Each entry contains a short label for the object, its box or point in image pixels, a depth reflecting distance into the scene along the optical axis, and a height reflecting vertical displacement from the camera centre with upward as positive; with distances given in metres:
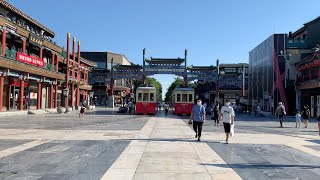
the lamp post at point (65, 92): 46.86 +1.28
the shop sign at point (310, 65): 40.22 +4.38
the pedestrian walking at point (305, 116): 25.62 -0.97
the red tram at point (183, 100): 40.09 +0.29
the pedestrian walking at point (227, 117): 14.37 -0.57
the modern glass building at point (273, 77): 46.78 +3.57
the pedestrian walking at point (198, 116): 14.85 -0.55
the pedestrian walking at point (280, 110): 25.14 -0.50
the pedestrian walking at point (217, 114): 25.72 -0.80
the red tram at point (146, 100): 39.22 +0.27
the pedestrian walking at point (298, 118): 25.67 -1.08
